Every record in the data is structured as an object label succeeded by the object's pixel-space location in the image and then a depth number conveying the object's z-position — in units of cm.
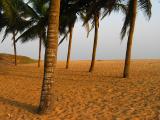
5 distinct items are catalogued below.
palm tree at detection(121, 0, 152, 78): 924
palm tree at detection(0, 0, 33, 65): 996
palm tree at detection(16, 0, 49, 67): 1579
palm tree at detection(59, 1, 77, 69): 1197
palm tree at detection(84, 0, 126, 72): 996
